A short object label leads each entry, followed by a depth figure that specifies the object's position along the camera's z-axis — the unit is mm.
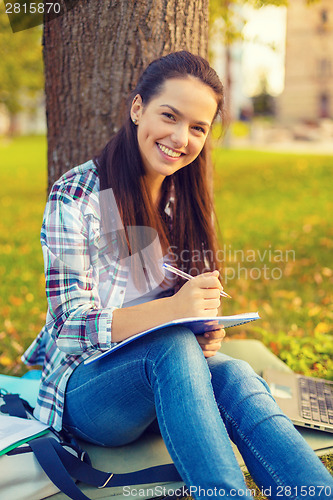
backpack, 1741
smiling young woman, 1525
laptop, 2156
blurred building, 31062
